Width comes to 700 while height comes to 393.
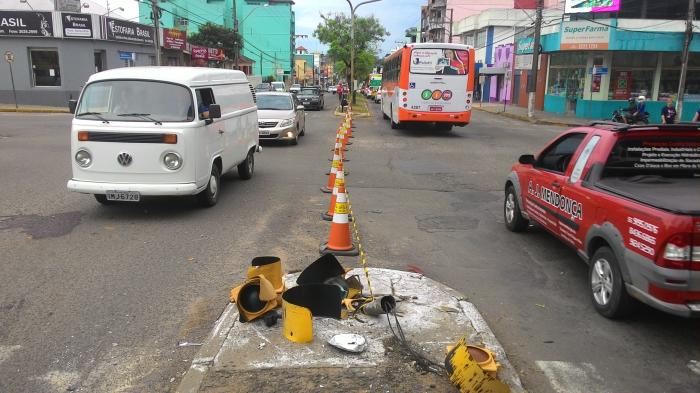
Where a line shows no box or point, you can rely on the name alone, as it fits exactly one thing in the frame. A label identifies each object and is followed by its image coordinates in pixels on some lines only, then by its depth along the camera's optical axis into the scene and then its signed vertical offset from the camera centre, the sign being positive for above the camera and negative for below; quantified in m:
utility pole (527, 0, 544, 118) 29.50 +1.46
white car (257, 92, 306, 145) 16.70 -1.16
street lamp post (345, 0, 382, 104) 36.89 +4.37
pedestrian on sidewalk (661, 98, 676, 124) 20.34 -1.08
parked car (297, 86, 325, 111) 37.27 -1.26
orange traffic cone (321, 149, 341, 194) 9.40 -1.78
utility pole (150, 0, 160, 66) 31.58 +3.15
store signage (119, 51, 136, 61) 35.69 +1.16
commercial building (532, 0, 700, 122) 29.52 +1.41
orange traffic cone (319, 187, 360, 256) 6.33 -1.71
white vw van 7.64 -0.80
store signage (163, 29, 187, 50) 42.25 +2.67
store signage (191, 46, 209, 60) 49.69 +1.96
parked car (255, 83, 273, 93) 41.10 -0.73
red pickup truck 4.14 -1.04
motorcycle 18.64 -1.14
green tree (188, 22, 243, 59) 61.75 +4.09
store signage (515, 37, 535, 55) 37.03 +2.27
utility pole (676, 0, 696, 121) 24.95 +1.44
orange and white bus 19.66 -0.12
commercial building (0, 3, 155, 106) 32.16 +1.19
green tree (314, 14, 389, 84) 58.34 +4.29
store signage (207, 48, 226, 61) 54.36 +2.09
